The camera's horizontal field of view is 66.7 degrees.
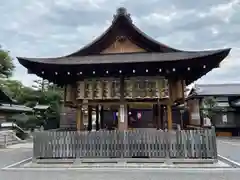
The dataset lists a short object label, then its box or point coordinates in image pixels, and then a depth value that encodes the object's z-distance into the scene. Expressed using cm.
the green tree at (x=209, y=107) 1794
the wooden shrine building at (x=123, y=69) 772
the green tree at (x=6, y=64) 1768
